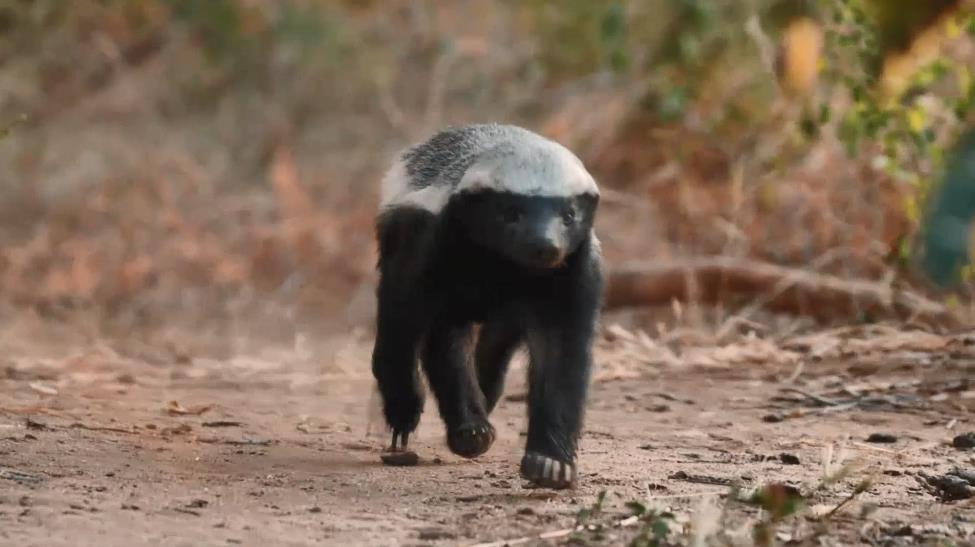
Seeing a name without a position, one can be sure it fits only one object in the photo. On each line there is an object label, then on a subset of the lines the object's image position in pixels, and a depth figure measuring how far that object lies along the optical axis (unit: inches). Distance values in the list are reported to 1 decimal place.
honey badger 342.3
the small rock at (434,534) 264.5
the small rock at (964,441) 394.0
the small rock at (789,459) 373.1
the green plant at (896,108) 536.4
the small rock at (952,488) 320.8
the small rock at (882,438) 411.8
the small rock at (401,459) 365.7
